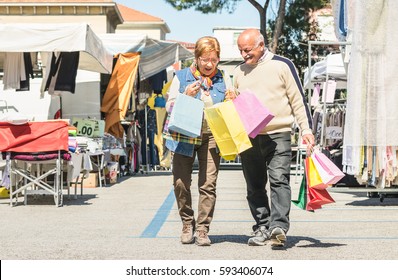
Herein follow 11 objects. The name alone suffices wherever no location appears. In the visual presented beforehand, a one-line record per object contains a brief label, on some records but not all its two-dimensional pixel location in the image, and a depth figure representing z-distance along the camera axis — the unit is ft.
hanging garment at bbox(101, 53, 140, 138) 65.67
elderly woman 25.73
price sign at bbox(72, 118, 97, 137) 56.39
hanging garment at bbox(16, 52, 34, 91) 58.80
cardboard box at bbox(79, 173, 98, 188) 55.86
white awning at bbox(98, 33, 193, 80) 67.77
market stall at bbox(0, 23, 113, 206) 40.14
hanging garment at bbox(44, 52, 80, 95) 58.23
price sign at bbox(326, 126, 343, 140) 47.85
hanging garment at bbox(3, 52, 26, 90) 58.34
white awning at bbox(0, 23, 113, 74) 50.11
